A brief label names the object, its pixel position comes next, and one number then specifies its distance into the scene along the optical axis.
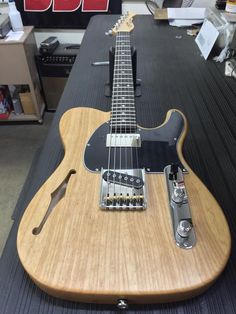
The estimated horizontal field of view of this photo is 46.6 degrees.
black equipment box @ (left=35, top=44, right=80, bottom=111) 1.68
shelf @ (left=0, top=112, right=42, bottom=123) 1.79
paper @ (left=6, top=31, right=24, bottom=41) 1.48
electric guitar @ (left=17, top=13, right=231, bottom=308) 0.38
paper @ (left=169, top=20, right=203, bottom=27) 1.31
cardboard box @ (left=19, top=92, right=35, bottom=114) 1.71
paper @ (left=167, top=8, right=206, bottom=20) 1.29
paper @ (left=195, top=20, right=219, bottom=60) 1.02
